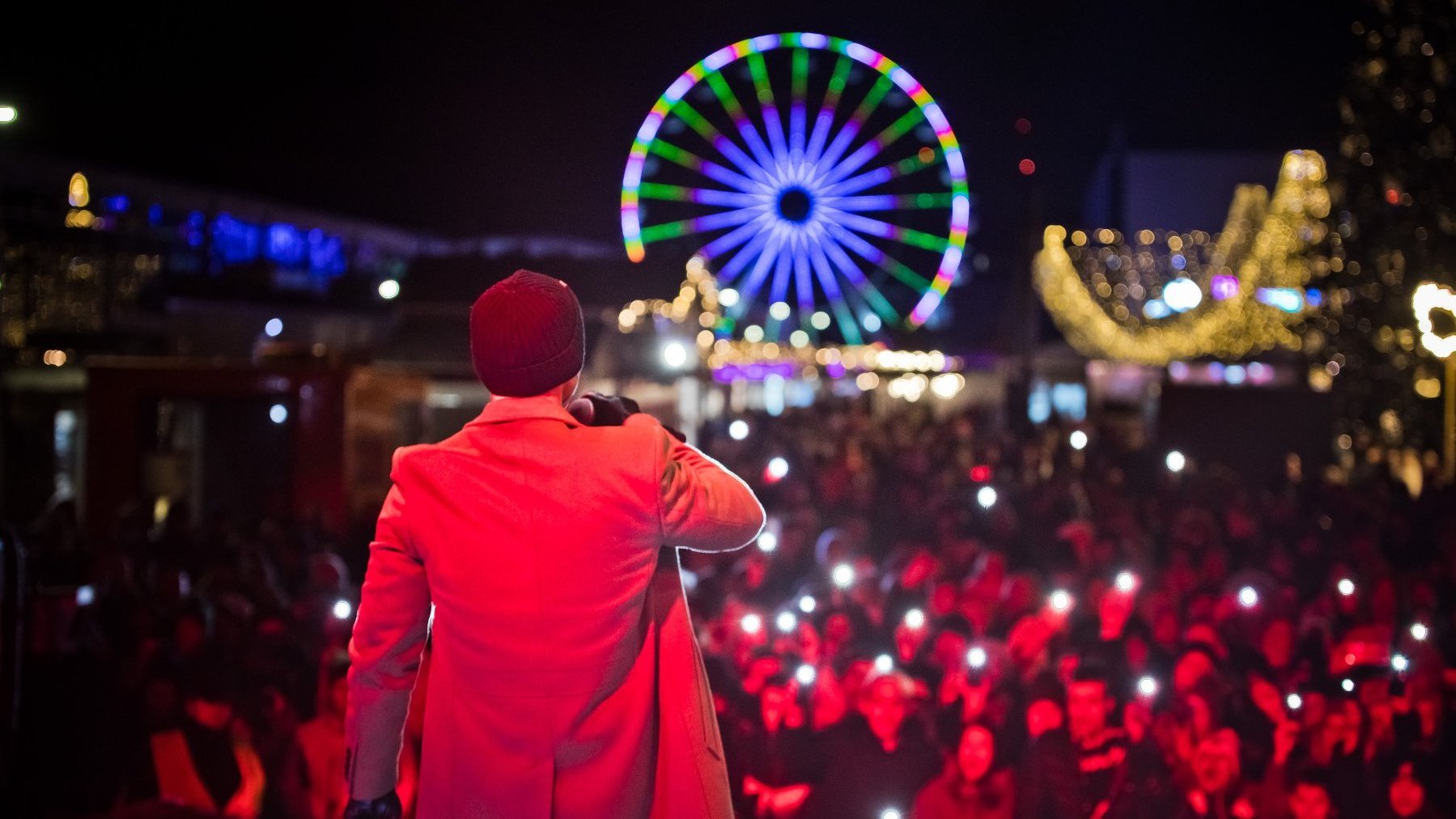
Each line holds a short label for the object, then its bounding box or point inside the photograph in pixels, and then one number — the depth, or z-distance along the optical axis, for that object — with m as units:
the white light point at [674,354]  16.02
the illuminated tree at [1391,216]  11.95
